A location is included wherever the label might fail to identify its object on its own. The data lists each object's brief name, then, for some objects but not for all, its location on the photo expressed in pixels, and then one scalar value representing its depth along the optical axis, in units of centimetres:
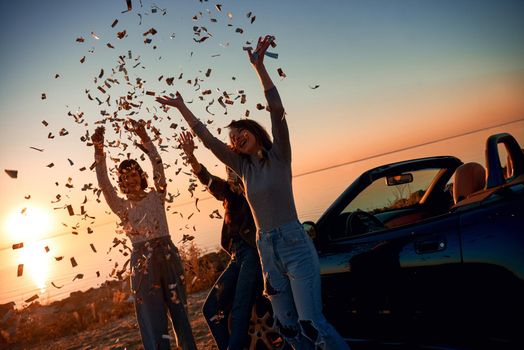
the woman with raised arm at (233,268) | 365
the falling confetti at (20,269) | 411
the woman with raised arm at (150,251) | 391
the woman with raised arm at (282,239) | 271
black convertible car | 251
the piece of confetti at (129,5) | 363
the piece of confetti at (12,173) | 387
